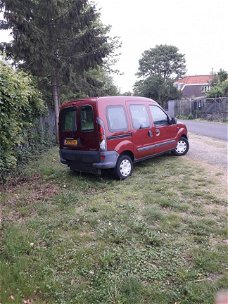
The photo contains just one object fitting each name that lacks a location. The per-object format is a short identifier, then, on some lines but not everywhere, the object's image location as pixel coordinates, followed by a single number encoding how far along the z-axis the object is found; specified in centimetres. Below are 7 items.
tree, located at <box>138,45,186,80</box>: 5184
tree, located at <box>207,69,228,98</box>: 3011
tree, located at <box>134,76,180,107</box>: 4878
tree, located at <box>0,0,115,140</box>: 1105
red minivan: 654
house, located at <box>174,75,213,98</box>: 5559
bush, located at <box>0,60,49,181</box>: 538
